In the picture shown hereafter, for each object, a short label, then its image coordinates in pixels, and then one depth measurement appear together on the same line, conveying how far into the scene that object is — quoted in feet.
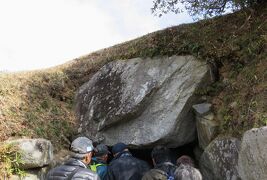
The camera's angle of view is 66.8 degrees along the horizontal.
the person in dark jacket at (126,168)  13.08
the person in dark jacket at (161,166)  10.60
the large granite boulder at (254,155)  10.64
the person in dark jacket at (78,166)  8.71
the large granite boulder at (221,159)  12.85
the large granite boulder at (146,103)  15.83
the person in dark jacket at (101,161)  13.50
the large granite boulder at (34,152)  15.60
